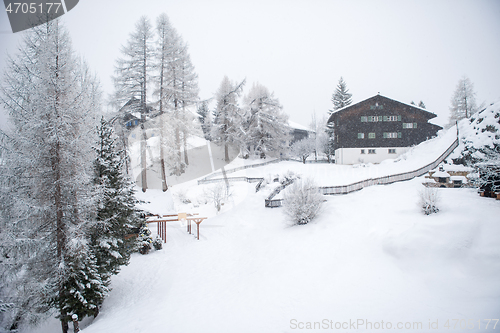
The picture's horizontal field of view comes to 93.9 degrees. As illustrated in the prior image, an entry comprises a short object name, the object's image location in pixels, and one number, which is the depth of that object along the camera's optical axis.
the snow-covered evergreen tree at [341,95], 43.25
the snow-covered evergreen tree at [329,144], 39.09
